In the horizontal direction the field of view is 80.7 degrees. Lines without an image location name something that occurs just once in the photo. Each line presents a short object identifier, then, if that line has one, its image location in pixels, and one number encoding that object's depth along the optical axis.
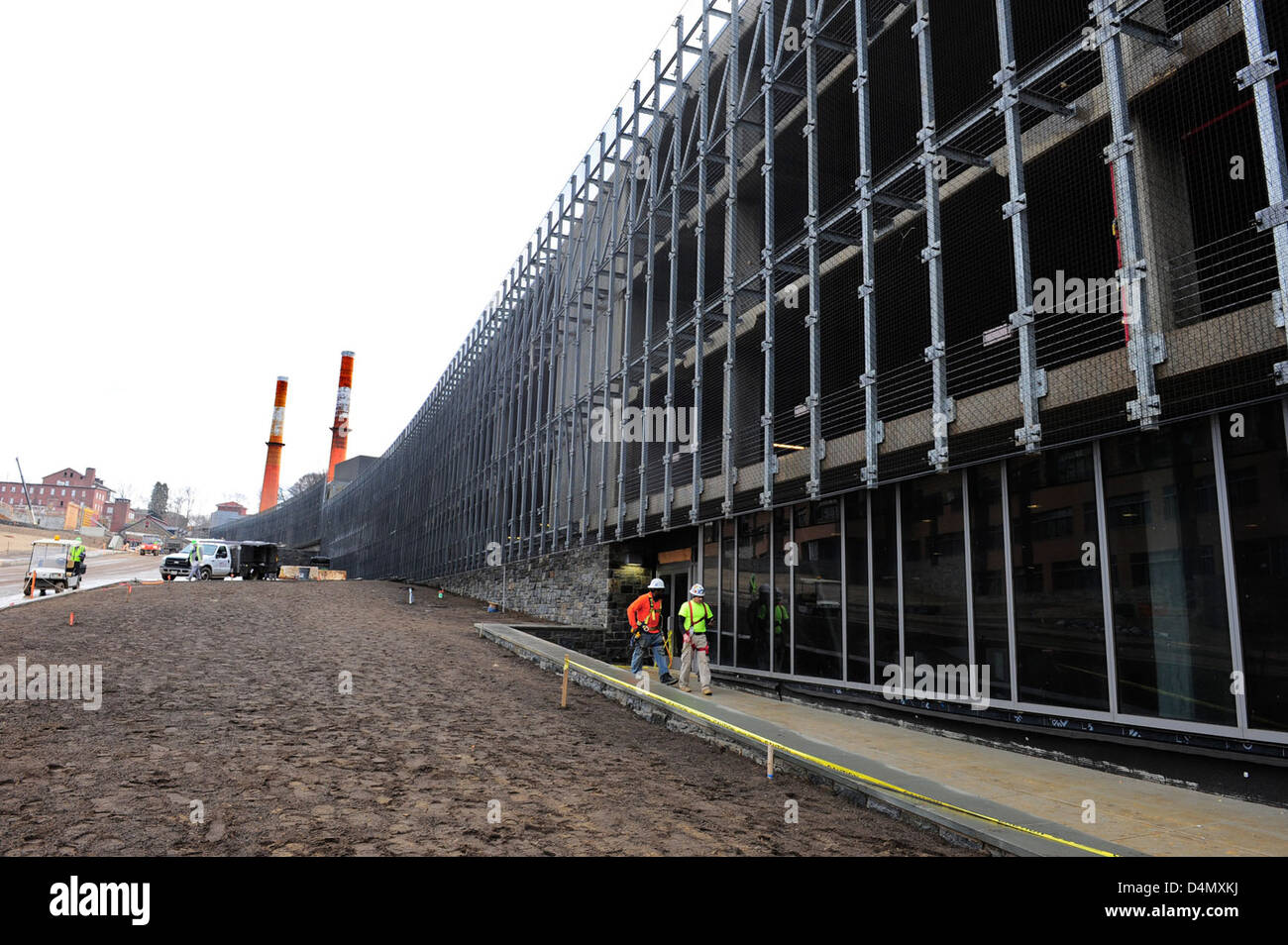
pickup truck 37.22
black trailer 40.69
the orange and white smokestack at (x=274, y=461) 84.75
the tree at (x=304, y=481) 119.54
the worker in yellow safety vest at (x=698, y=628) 12.55
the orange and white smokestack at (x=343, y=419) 77.00
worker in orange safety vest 13.26
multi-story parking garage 7.57
